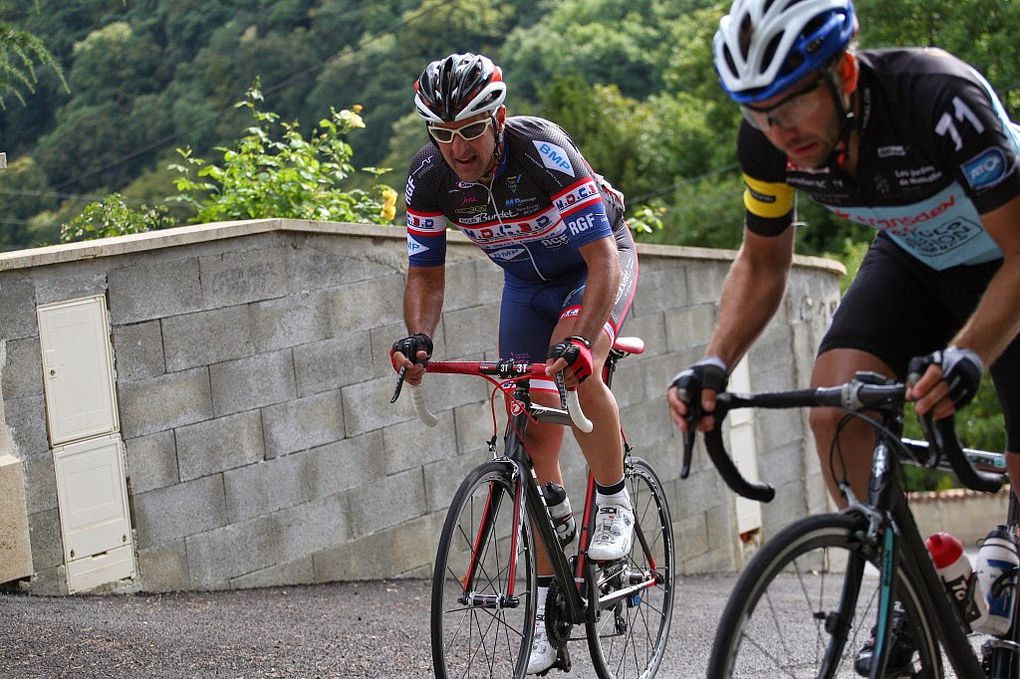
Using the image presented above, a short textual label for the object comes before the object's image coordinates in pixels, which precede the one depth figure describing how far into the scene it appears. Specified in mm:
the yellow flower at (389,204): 8586
